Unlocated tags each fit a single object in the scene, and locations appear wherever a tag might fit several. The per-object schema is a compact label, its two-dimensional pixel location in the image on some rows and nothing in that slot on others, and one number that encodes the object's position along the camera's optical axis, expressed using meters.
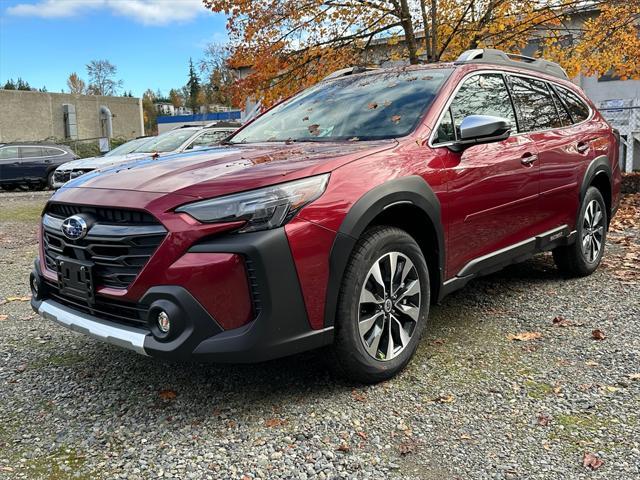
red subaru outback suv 2.58
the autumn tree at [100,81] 69.11
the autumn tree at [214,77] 51.00
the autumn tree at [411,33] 9.82
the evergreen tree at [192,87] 79.50
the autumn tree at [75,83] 81.69
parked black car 19.02
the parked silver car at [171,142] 10.23
